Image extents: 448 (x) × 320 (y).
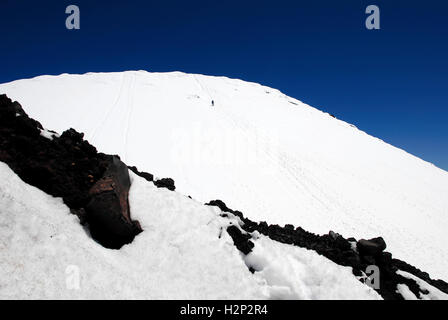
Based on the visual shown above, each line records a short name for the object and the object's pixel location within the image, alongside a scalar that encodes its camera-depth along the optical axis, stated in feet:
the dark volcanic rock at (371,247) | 28.48
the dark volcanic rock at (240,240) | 26.07
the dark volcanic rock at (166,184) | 34.31
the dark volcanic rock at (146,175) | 35.47
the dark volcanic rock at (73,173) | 23.17
